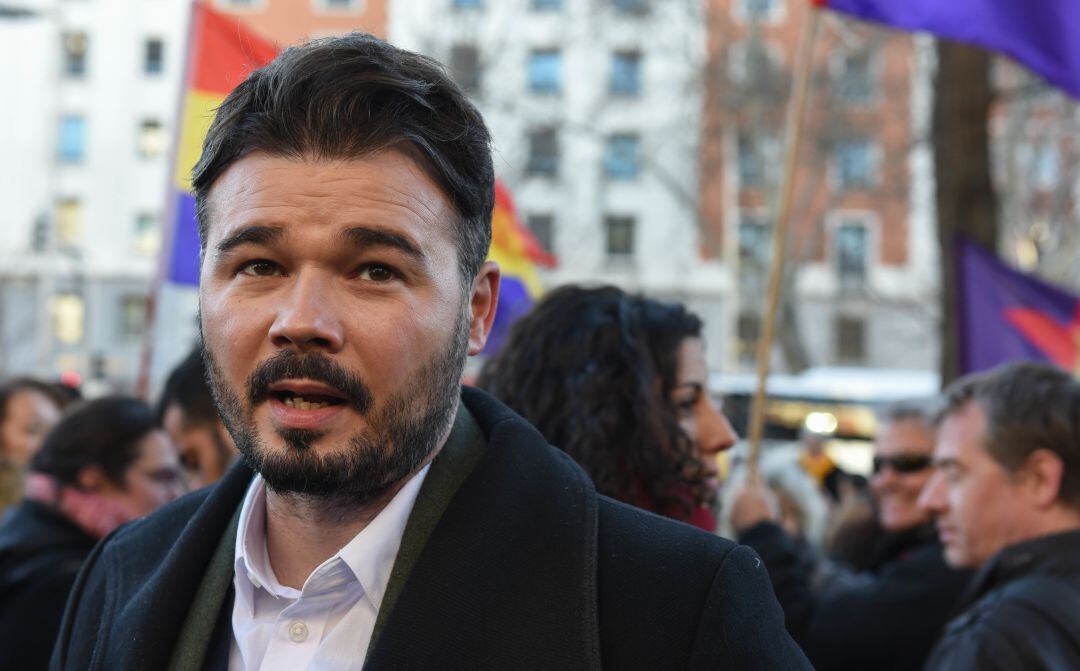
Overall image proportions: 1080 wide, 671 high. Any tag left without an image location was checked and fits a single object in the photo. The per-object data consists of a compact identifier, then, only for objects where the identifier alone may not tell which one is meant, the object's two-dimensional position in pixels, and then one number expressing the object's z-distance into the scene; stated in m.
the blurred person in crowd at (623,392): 2.74
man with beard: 1.68
